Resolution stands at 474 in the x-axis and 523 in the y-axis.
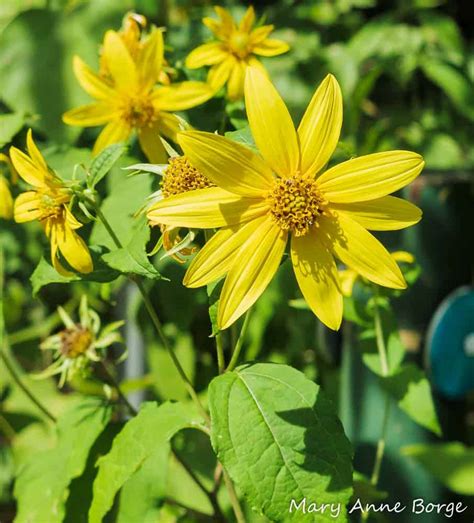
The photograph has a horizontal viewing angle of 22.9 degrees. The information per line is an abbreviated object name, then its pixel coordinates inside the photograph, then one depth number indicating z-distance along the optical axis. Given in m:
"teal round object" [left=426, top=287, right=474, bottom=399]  0.44
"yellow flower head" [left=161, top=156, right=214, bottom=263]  0.30
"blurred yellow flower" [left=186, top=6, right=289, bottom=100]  0.36
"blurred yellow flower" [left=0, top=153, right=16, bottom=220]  0.35
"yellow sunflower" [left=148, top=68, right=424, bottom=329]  0.29
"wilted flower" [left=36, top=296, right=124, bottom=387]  0.37
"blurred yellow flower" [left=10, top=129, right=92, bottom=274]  0.31
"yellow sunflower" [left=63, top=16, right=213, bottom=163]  0.36
